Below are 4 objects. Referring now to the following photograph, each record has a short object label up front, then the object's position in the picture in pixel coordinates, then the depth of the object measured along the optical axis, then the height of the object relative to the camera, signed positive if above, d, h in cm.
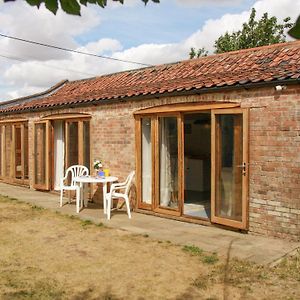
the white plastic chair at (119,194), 826 -100
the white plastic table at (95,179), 876 -78
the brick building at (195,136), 648 +16
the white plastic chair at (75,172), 956 -73
